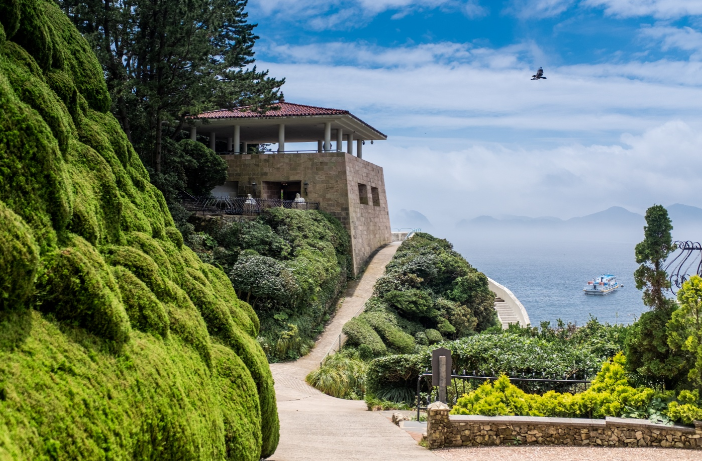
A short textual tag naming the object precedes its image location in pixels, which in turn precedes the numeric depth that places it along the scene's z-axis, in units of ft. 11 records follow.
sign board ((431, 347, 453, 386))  35.12
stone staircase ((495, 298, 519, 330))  105.19
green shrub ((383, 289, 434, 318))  76.38
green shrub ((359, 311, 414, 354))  67.51
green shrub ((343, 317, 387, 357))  63.82
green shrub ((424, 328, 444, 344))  73.36
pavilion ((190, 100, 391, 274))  93.35
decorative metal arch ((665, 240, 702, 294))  31.86
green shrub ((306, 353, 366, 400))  51.70
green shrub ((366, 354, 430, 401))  44.75
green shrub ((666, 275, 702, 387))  30.19
